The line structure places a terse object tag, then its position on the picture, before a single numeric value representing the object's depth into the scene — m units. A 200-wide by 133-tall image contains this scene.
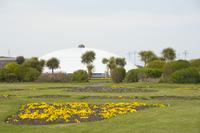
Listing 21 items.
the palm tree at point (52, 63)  75.50
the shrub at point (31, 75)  48.09
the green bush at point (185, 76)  38.41
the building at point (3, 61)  111.43
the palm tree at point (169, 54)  84.62
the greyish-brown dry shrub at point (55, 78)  48.46
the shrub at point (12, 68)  49.48
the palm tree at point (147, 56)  86.62
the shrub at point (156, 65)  57.03
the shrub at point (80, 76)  49.62
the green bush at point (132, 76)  45.22
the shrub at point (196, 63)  53.03
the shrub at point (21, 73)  48.56
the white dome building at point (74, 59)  97.37
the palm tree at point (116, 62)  77.16
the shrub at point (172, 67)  41.06
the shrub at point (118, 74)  45.78
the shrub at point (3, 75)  47.31
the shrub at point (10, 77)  47.20
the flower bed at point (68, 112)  12.47
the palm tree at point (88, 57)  76.86
